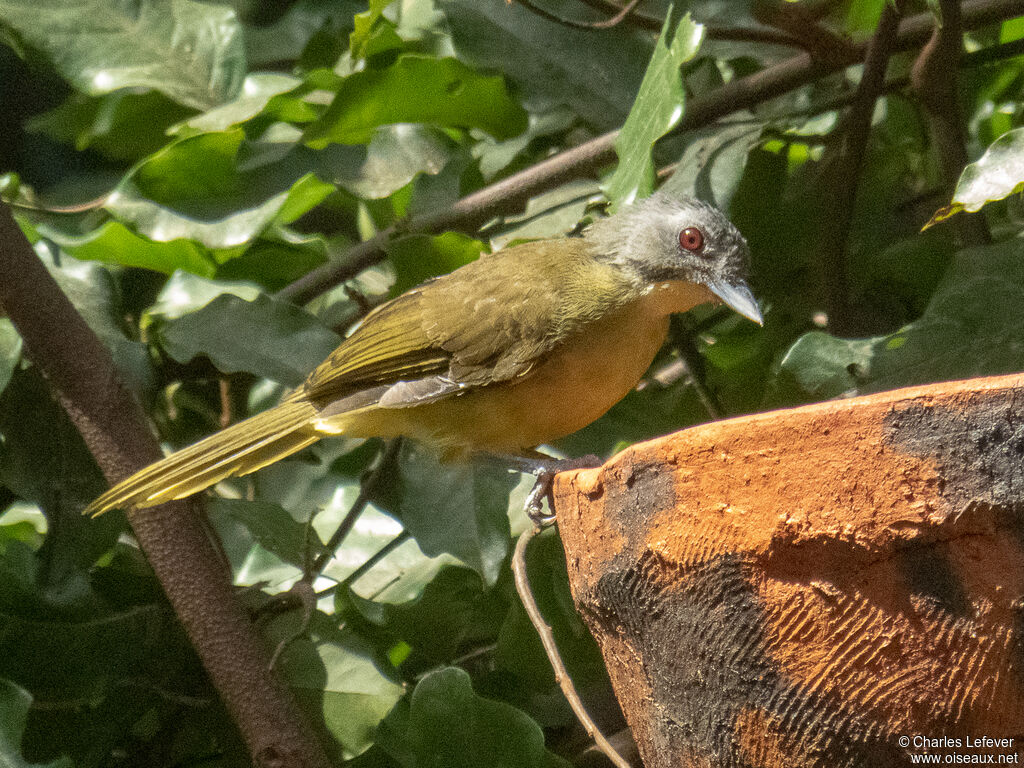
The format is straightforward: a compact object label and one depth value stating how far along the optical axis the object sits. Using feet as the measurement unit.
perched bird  13.79
